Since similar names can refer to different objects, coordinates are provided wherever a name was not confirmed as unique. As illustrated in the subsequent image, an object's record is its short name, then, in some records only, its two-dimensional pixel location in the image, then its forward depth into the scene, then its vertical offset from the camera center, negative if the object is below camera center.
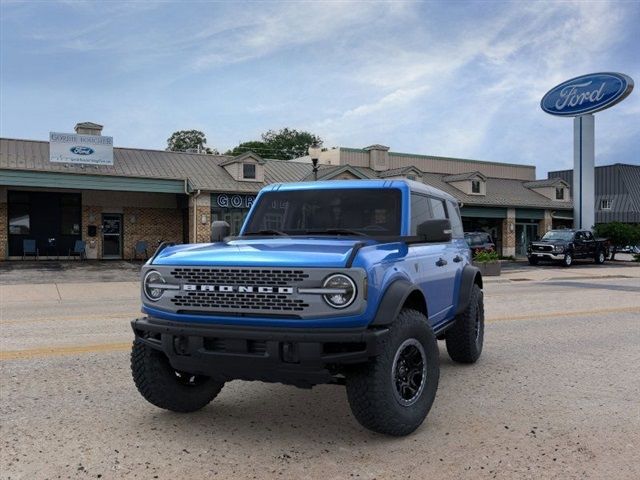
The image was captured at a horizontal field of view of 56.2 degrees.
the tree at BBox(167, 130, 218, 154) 75.44 +11.53
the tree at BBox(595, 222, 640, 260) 37.50 -0.14
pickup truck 30.47 -0.88
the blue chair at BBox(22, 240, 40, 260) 27.94 -0.81
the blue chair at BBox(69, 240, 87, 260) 29.00 -0.97
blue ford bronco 3.81 -0.59
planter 23.42 -1.48
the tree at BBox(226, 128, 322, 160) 74.44 +11.17
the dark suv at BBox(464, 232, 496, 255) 29.06 -0.57
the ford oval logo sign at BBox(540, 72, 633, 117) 34.25 +8.19
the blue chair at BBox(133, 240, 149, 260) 30.28 -0.91
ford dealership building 27.16 +1.89
